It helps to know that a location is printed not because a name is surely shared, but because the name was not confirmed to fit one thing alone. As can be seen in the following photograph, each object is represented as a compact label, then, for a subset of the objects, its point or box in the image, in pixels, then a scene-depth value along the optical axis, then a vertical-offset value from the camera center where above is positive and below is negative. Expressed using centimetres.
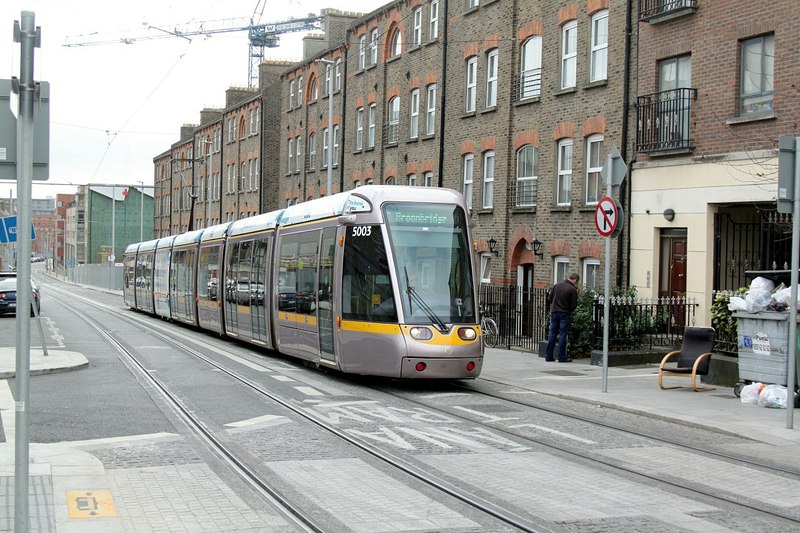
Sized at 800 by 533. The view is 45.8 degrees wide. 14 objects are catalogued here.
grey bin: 1312 -100
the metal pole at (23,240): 530 +11
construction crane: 9931 +2524
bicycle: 2362 -158
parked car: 3650 -144
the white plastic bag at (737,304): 1380 -44
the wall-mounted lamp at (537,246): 2564 +64
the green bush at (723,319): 1552 -75
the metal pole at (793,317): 1073 -49
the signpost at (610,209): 1391 +91
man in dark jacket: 1936 -76
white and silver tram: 1400 -30
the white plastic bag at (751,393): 1331 -168
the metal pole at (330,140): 3190 +433
